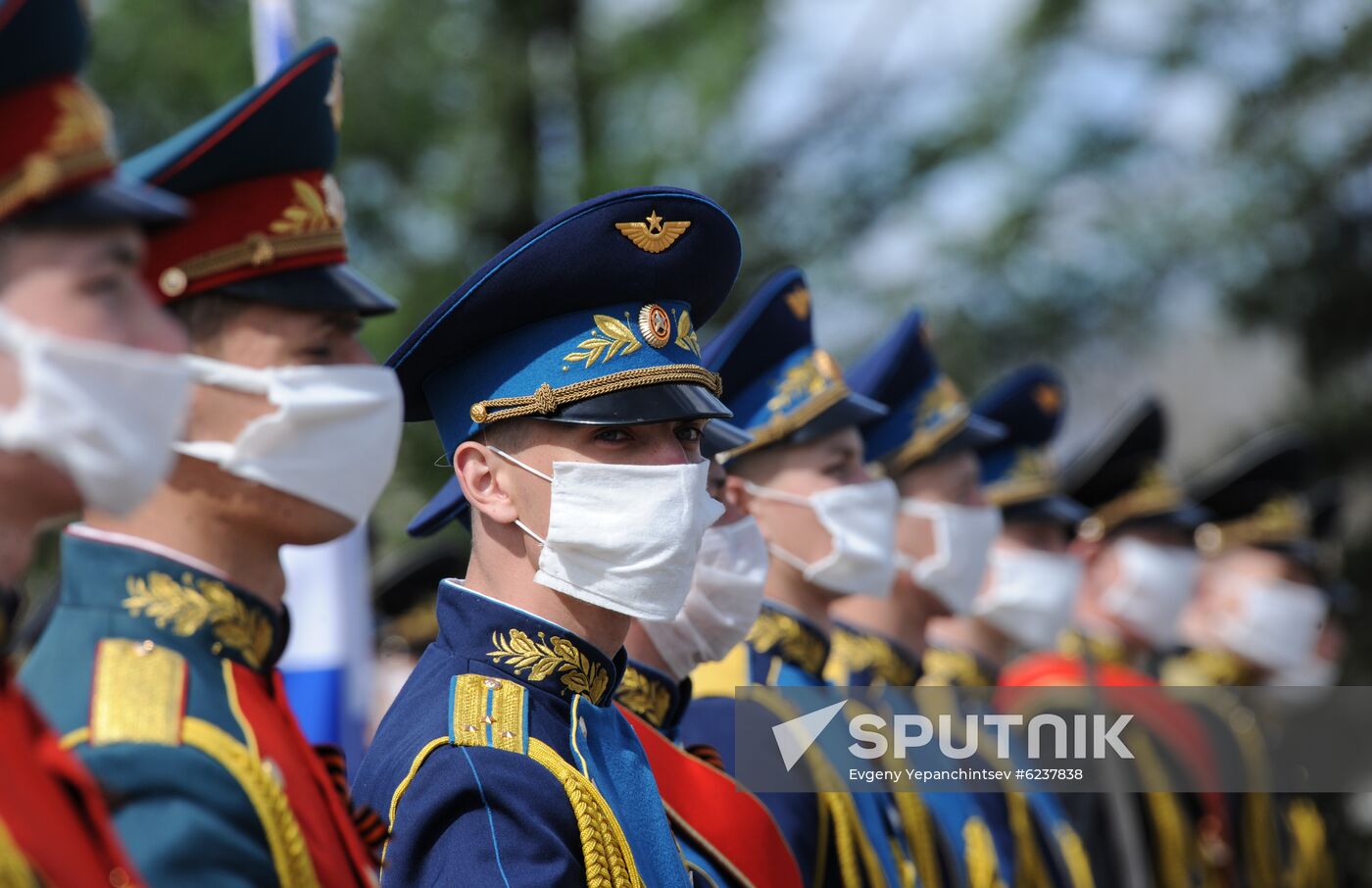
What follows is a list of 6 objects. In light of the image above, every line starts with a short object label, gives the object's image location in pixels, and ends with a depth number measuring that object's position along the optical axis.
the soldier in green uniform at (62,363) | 3.87
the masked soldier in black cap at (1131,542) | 17.06
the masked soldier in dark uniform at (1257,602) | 17.95
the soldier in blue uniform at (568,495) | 6.12
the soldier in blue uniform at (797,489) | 9.24
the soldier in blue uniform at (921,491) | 11.38
